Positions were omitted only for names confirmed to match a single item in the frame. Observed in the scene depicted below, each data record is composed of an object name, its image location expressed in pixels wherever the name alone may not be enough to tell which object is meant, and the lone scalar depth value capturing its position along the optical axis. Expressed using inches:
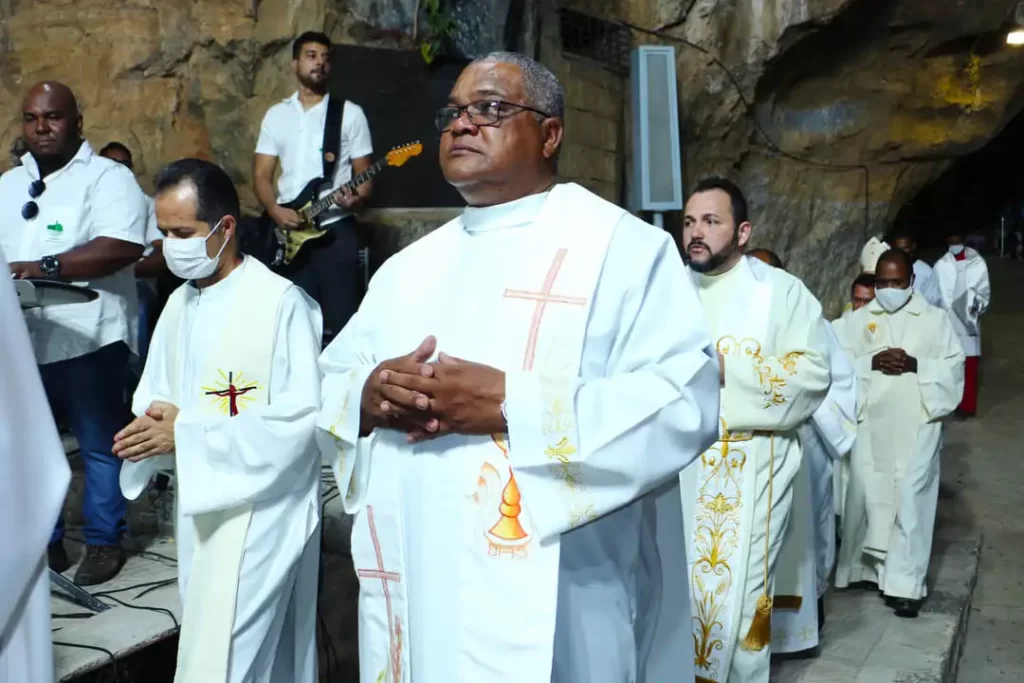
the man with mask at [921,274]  405.0
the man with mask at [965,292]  432.8
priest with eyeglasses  85.0
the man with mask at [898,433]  225.8
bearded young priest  156.6
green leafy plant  317.4
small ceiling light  462.6
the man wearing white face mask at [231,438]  124.0
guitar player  233.6
